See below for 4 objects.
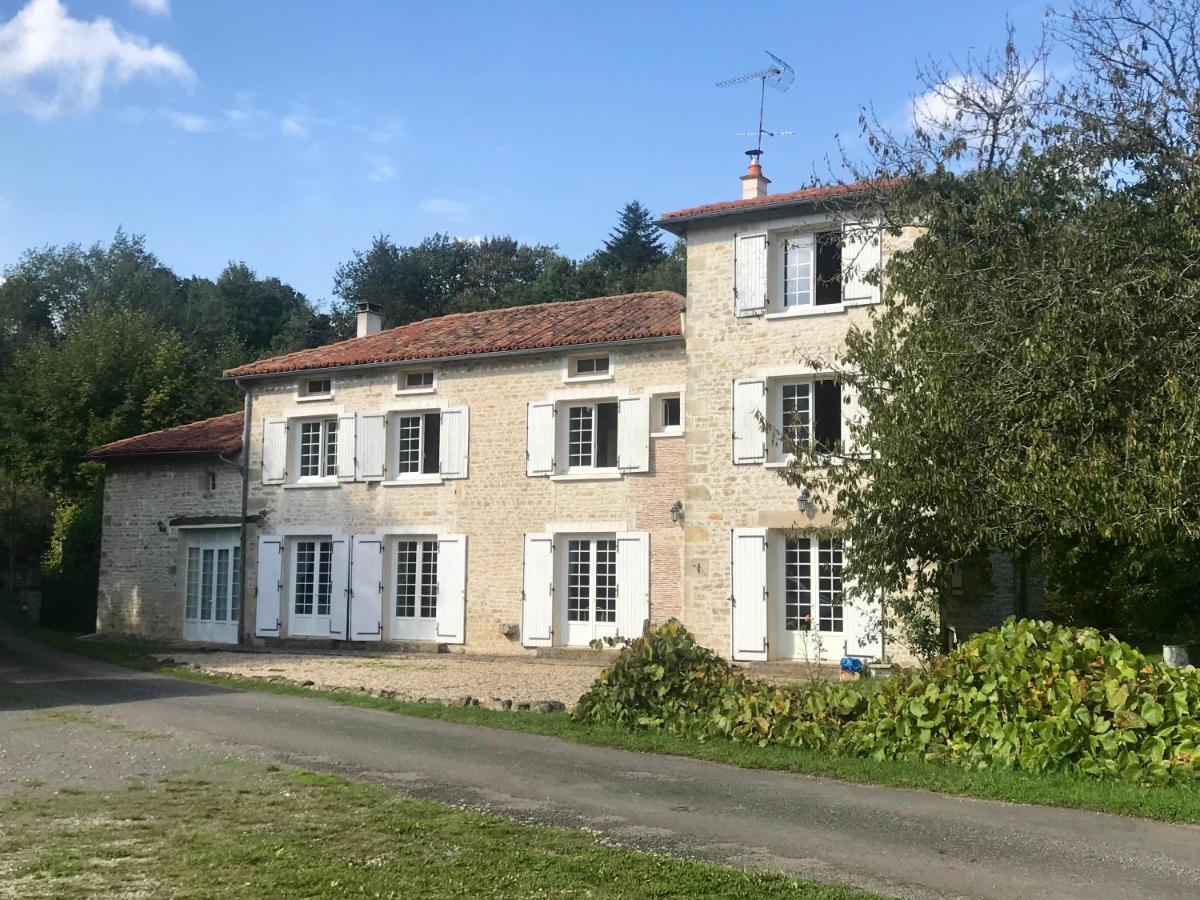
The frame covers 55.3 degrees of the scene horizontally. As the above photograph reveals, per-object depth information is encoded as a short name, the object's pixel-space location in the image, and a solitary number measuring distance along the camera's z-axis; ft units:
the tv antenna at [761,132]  59.67
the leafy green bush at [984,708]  27.32
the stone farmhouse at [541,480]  53.72
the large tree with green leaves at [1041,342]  33.09
